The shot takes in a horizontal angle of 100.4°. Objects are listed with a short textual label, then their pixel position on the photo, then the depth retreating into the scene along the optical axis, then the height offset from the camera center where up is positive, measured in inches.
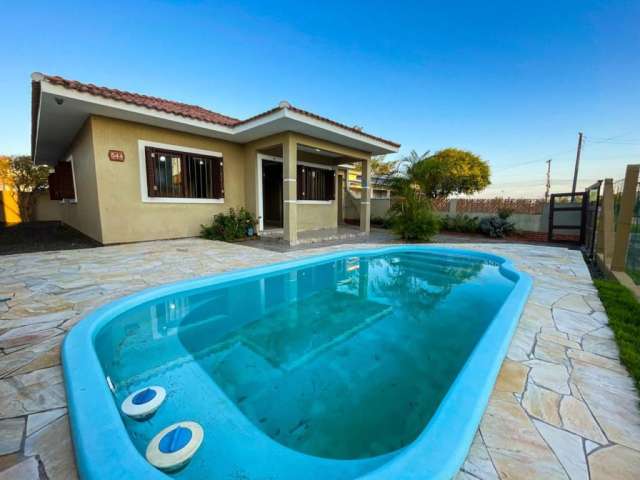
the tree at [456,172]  796.4 +119.8
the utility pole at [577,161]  826.2 +157.7
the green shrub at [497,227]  393.0 -22.6
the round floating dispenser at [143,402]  67.9 -51.3
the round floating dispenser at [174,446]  54.3 -51.0
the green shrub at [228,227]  327.6 -22.2
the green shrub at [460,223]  422.6 -19.5
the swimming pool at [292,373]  55.2 -55.1
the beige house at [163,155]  250.4 +64.5
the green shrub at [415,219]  343.0 -10.0
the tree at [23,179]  544.1 +61.6
